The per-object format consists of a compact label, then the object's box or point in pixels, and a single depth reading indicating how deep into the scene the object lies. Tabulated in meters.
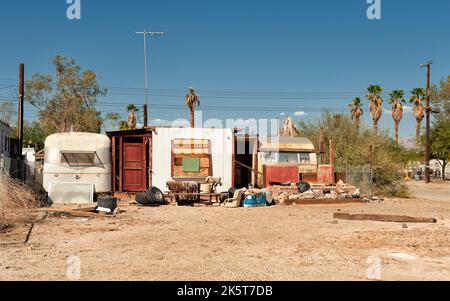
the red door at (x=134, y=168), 22.30
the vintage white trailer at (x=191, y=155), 21.70
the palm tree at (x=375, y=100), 61.19
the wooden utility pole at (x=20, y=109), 25.44
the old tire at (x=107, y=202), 15.61
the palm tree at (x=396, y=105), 62.72
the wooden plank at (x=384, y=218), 13.77
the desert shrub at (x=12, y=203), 11.87
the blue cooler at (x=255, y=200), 19.09
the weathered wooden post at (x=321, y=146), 24.95
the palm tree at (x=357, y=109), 60.22
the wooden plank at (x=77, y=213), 14.52
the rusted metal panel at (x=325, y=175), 23.25
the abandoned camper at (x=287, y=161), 23.44
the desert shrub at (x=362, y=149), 25.48
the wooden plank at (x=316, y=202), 20.00
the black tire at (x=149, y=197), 19.25
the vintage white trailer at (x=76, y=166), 19.05
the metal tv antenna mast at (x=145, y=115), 37.90
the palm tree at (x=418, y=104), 60.91
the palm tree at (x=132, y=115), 53.38
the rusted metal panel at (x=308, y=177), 23.84
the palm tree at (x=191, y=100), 49.53
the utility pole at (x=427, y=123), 38.38
